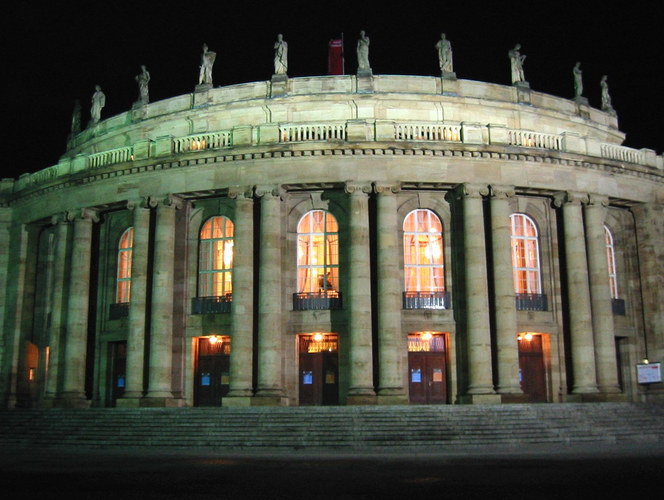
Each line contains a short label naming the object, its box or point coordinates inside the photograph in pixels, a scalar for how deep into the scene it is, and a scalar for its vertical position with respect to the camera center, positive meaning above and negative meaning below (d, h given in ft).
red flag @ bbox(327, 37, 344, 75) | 141.49 +60.58
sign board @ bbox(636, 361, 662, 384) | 106.11 +1.91
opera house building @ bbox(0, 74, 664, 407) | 108.88 +19.26
